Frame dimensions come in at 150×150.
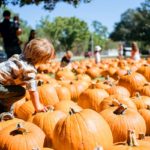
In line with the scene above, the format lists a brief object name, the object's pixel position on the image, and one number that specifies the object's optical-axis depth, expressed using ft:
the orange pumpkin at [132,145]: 10.28
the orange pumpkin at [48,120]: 14.20
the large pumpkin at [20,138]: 12.16
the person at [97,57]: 58.95
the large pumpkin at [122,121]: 13.96
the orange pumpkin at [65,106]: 16.46
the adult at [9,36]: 34.50
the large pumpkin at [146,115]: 15.40
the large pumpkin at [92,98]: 19.61
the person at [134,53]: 55.04
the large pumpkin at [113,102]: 16.52
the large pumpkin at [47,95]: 20.70
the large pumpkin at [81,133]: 12.20
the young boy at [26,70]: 15.30
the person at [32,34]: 40.26
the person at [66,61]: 48.13
